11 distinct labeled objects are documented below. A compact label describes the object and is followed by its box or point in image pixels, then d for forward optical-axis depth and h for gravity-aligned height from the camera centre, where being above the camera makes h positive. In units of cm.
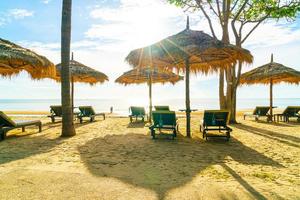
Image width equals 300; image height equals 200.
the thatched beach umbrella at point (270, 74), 1358 +155
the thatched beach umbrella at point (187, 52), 818 +173
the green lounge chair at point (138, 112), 1312 -49
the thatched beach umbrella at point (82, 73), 1336 +161
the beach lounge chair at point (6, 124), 777 -70
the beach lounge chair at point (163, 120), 794 -56
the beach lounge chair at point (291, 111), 1348 -46
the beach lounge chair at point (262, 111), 1408 -48
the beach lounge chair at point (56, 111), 1294 -43
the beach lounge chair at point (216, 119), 775 -51
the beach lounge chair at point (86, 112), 1328 -49
